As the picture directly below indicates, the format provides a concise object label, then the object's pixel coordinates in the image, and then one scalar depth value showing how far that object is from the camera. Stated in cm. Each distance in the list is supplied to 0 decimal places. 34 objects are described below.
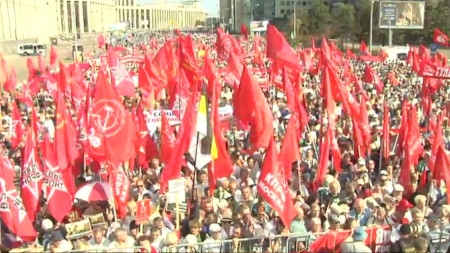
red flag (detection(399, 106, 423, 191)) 917
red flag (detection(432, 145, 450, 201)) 841
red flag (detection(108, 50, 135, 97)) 1533
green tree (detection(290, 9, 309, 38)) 6512
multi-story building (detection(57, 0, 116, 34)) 10356
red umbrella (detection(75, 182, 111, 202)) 809
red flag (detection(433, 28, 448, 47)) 2530
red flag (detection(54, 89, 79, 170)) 889
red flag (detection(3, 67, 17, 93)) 1989
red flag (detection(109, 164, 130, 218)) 802
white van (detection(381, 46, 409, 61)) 3974
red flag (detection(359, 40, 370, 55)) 2888
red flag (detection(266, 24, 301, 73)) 1373
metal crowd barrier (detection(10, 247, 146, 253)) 628
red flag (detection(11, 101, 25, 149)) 1240
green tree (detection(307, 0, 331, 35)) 6379
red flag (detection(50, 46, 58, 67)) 2544
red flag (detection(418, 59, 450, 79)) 1507
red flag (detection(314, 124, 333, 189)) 935
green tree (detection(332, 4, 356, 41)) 5866
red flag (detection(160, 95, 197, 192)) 834
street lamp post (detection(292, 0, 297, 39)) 6003
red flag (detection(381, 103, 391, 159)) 1066
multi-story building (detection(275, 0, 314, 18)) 13288
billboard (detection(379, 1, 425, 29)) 4172
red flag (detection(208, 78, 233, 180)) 827
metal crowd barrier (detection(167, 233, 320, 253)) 665
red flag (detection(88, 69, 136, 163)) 841
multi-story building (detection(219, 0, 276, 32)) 12769
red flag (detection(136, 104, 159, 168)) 1046
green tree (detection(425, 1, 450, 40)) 5248
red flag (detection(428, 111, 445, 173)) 965
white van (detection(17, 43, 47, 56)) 5362
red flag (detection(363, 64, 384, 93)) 1919
